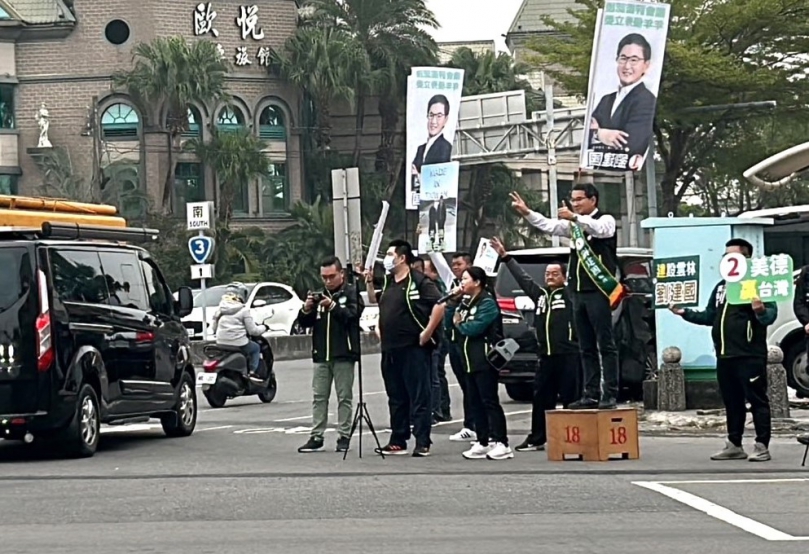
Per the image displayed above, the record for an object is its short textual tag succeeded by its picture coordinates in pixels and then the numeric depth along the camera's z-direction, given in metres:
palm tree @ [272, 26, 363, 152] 68.12
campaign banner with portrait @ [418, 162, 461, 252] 29.80
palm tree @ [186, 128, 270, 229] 65.12
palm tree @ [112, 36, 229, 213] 63.44
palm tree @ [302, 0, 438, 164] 70.31
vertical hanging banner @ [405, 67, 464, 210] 32.03
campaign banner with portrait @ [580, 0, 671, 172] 25.05
